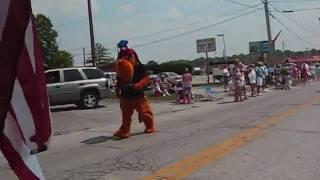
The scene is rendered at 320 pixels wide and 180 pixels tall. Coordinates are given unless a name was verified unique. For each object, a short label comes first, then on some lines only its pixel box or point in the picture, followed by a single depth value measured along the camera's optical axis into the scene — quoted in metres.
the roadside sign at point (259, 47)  54.97
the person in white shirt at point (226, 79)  36.86
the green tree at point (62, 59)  81.86
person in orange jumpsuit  12.63
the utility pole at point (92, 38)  35.59
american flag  2.42
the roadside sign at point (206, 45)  44.00
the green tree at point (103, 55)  120.65
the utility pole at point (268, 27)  48.00
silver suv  24.12
